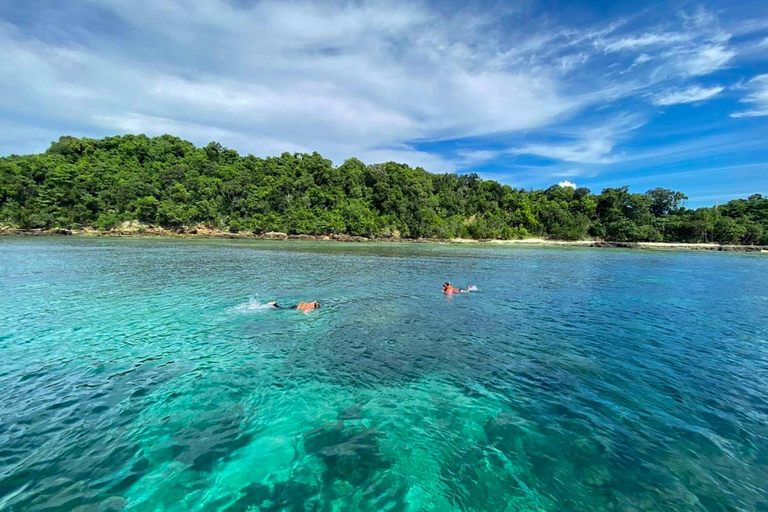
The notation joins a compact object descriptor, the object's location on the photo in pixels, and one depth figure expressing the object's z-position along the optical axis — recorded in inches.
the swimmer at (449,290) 948.6
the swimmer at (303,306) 729.0
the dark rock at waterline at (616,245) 4410.4
